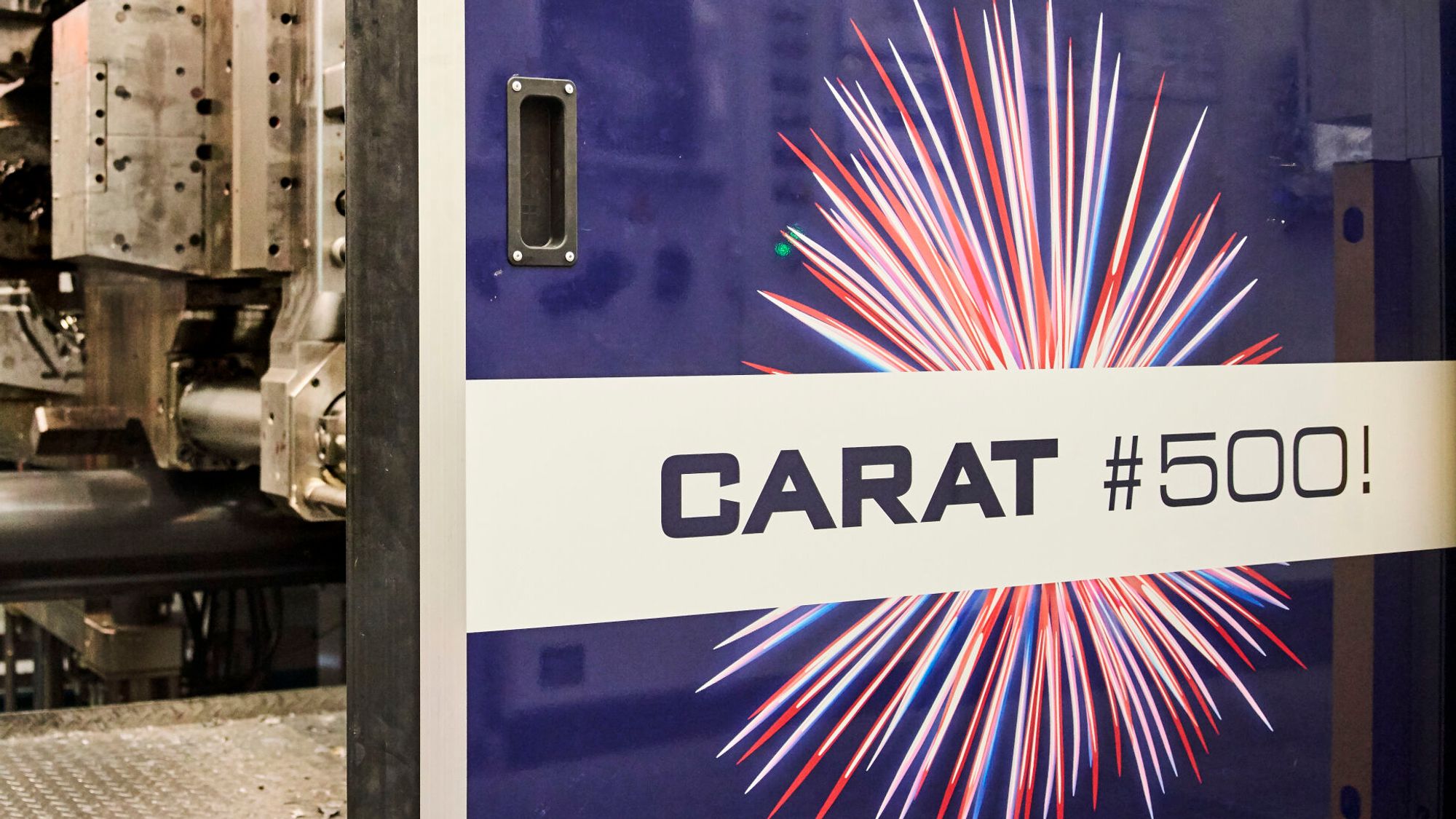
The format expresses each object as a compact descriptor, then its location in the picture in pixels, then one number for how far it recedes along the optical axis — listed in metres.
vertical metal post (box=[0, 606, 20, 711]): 4.27
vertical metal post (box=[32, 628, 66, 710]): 4.09
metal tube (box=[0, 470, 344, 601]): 2.73
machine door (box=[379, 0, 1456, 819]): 1.21
